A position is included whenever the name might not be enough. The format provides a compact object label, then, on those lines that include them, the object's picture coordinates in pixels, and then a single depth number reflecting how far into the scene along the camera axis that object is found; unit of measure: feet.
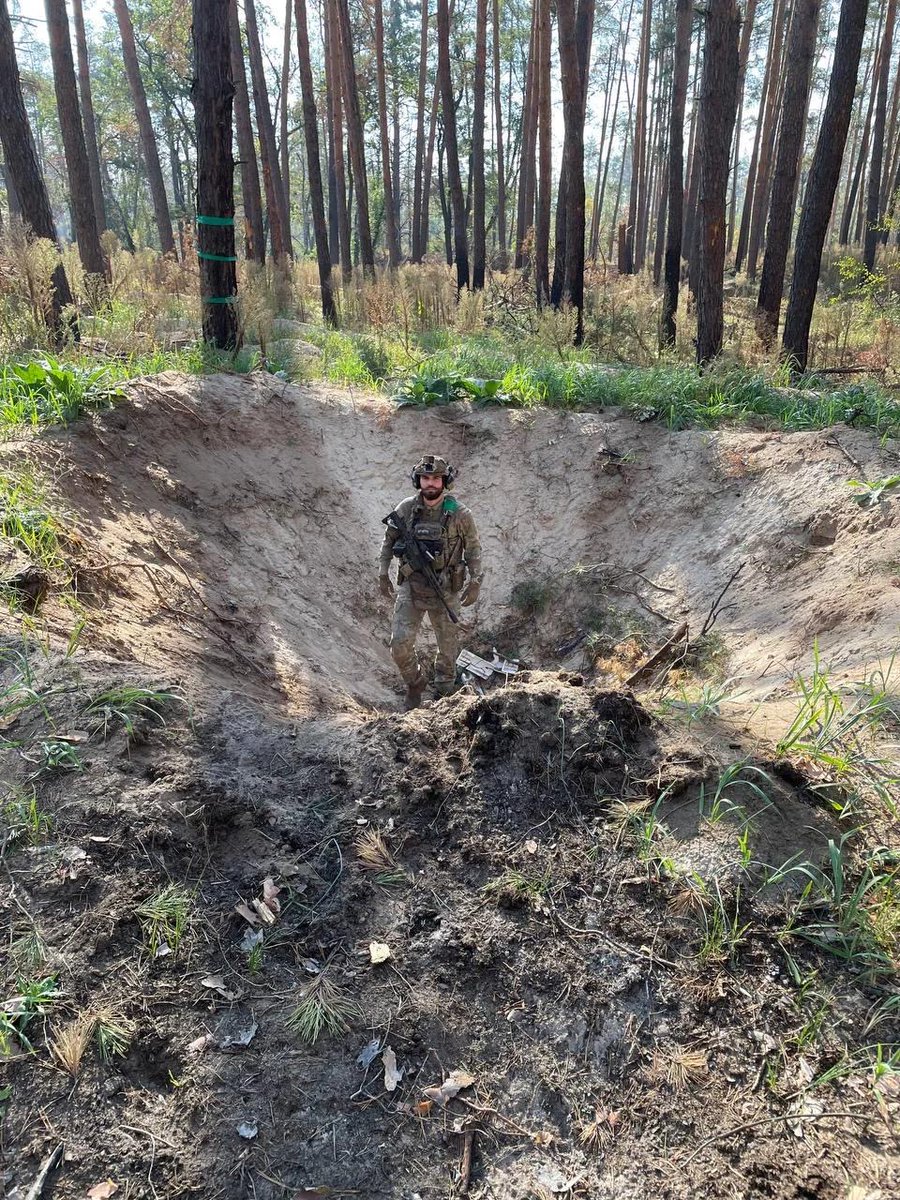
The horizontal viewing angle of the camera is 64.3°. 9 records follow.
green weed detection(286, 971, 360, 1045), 7.32
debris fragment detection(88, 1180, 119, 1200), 5.95
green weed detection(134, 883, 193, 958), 7.80
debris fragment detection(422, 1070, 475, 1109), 6.93
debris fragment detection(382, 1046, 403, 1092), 7.01
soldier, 17.90
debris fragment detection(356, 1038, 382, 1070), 7.14
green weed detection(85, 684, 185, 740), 9.80
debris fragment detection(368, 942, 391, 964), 8.00
